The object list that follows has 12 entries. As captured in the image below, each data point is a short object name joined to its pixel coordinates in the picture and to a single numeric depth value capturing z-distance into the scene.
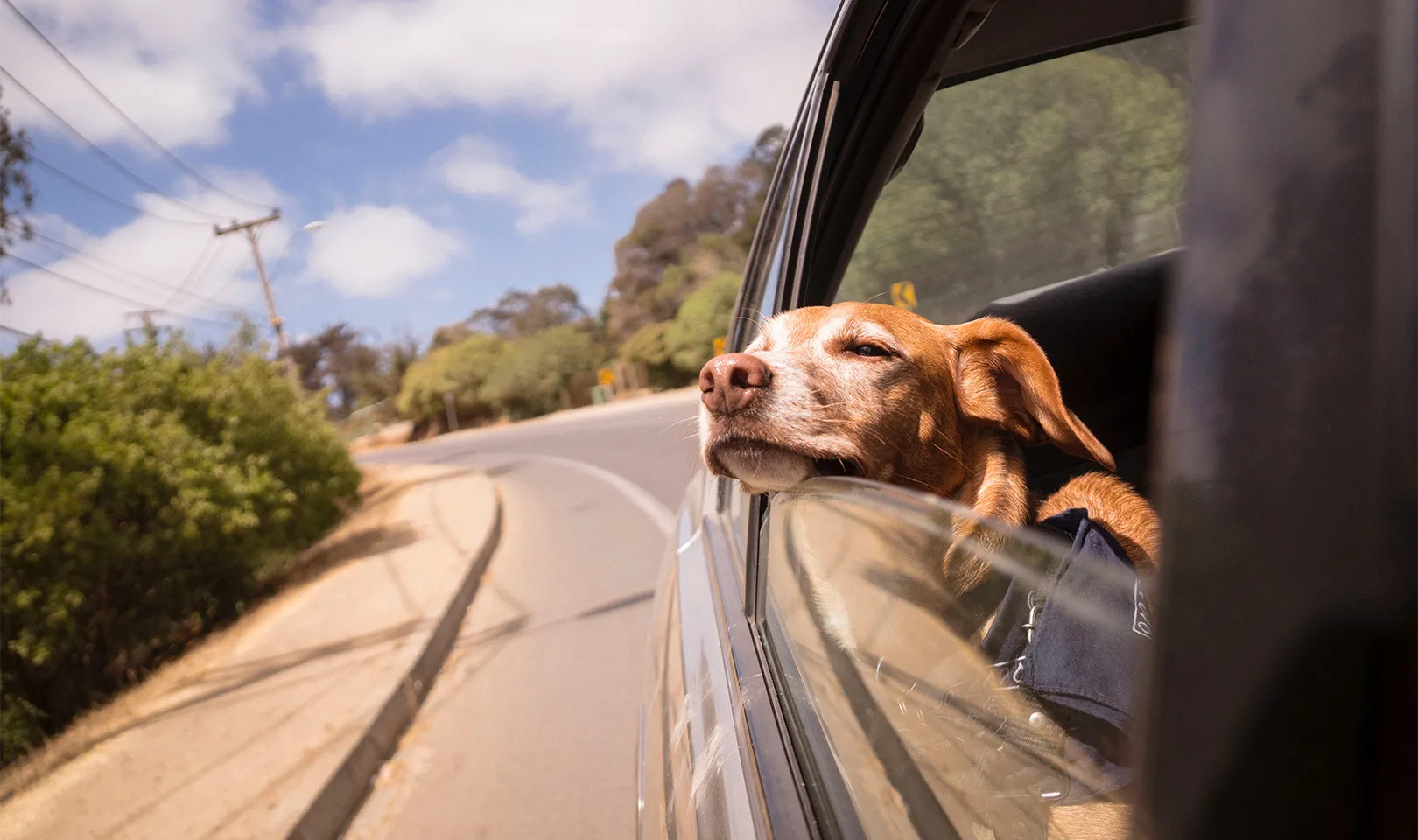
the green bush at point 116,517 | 5.97
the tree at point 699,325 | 36.31
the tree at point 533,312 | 69.88
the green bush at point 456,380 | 58.81
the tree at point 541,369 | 53.94
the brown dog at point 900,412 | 1.73
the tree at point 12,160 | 8.14
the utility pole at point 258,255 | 32.31
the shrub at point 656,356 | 42.69
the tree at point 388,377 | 72.19
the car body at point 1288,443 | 0.34
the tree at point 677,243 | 46.81
